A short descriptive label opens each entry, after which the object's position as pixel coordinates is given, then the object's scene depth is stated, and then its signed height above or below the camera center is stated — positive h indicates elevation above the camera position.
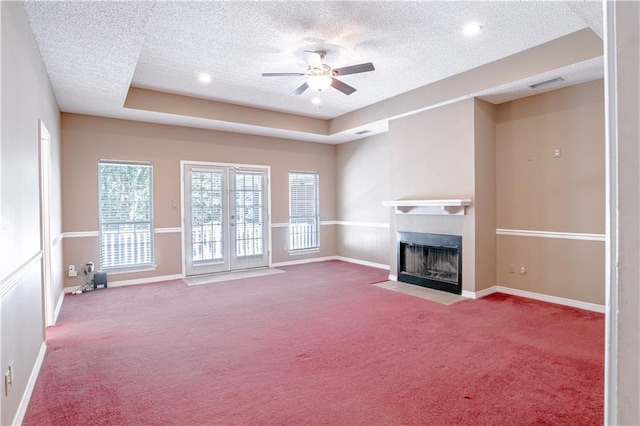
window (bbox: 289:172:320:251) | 7.80 -0.07
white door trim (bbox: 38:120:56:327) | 3.86 -0.15
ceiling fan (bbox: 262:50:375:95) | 3.95 +1.52
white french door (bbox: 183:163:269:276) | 6.53 -0.16
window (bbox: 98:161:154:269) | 5.78 -0.05
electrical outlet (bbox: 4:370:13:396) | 1.99 -0.97
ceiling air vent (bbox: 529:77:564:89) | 4.23 +1.50
